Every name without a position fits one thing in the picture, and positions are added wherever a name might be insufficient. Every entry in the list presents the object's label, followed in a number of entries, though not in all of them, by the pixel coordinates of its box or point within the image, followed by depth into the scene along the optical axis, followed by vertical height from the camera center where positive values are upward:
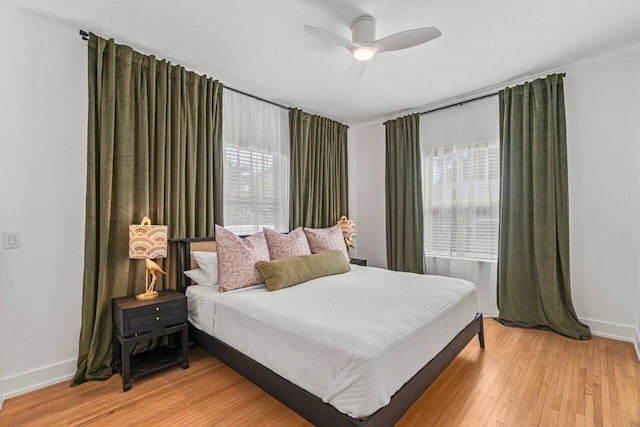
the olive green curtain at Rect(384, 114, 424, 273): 4.03 +0.28
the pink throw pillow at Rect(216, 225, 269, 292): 2.45 -0.38
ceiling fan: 1.99 +1.23
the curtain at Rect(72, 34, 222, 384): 2.28 +0.44
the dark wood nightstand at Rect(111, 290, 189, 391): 2.07 -0.82
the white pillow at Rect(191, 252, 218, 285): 2.57 -0.41
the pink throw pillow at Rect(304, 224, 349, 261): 3.32 -0.28
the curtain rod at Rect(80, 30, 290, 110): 3.29 +1.41
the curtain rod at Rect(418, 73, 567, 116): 3.48 +1.39
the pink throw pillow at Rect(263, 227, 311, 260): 2.95 -0.29
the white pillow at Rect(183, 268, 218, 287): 2.59 -0.53
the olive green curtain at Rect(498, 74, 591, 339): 2.96 +0.03
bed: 1.42 -0.71
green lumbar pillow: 2.48 -0.47
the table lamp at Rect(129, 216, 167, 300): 2.25 -0.22
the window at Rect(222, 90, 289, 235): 3.30 +0.62
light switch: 2.01 -0.15
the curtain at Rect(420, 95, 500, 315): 3.49 +0.29
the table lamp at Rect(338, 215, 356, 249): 4.26 -0.19
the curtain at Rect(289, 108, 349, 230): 3.93 +0.64
